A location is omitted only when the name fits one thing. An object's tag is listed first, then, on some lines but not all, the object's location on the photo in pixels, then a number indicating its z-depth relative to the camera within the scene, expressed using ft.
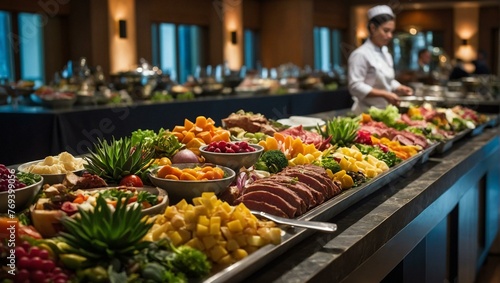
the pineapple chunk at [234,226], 5.18
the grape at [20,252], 4.54
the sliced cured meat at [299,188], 6.44
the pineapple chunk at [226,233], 5.10
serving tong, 5.68
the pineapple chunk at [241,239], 5.17
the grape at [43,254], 4.51
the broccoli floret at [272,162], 7.76
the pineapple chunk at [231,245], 5.06
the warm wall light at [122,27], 34.27
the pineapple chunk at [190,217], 5.17
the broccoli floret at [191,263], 4.65
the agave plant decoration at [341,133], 10.01
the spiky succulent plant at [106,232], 4.61
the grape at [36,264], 4.42
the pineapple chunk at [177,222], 5.16
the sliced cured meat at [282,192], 6.19
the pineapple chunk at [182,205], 5.51
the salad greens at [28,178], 6.22
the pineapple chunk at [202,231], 5.01
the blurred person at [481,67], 38.65
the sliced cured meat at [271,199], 6.08
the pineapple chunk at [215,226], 5.03
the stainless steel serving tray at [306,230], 4.76
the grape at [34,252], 4.50
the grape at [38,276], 4.33
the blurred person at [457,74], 36.91
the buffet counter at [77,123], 15.96
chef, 16.11
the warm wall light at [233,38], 44.01
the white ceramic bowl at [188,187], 6.21
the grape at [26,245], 4.71
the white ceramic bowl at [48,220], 5.17
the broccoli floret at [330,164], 7.75
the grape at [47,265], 4.44
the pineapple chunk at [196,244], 4.99
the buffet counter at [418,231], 5.66
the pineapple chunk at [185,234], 5.11
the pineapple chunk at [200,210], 5.19
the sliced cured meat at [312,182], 6.86
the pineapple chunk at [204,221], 5.08
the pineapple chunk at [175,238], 5.05
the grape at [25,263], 4.42
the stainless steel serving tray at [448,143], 11.62
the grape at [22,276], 4.34
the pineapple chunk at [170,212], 5.30
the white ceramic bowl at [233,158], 7.38
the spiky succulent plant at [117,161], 6.81
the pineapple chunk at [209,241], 4.98
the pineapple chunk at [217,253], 4.93
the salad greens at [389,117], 12.52
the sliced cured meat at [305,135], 9.47
